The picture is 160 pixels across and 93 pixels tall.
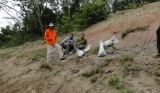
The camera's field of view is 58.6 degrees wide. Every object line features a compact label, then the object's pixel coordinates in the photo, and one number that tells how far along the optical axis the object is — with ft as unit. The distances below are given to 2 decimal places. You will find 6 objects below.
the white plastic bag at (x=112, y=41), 18.17
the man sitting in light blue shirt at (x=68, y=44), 19.52
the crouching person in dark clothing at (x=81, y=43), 19.36
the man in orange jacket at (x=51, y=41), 18.72
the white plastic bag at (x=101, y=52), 16.59
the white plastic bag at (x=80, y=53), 17.96
